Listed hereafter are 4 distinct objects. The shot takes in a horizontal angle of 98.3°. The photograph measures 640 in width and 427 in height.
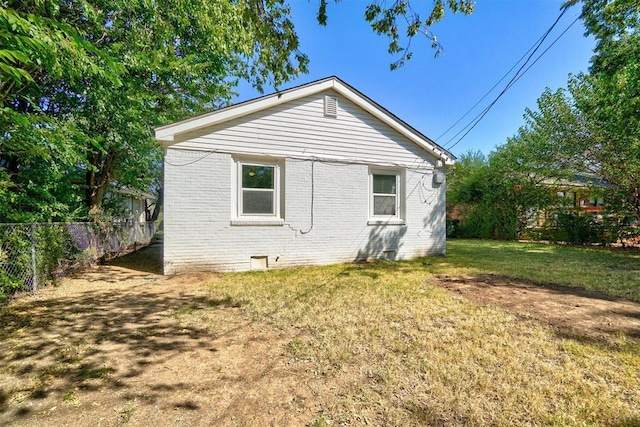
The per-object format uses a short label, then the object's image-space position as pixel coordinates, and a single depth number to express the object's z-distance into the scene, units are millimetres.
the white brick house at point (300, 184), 6387
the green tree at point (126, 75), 4363
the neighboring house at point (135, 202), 11562
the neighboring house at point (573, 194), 12312
